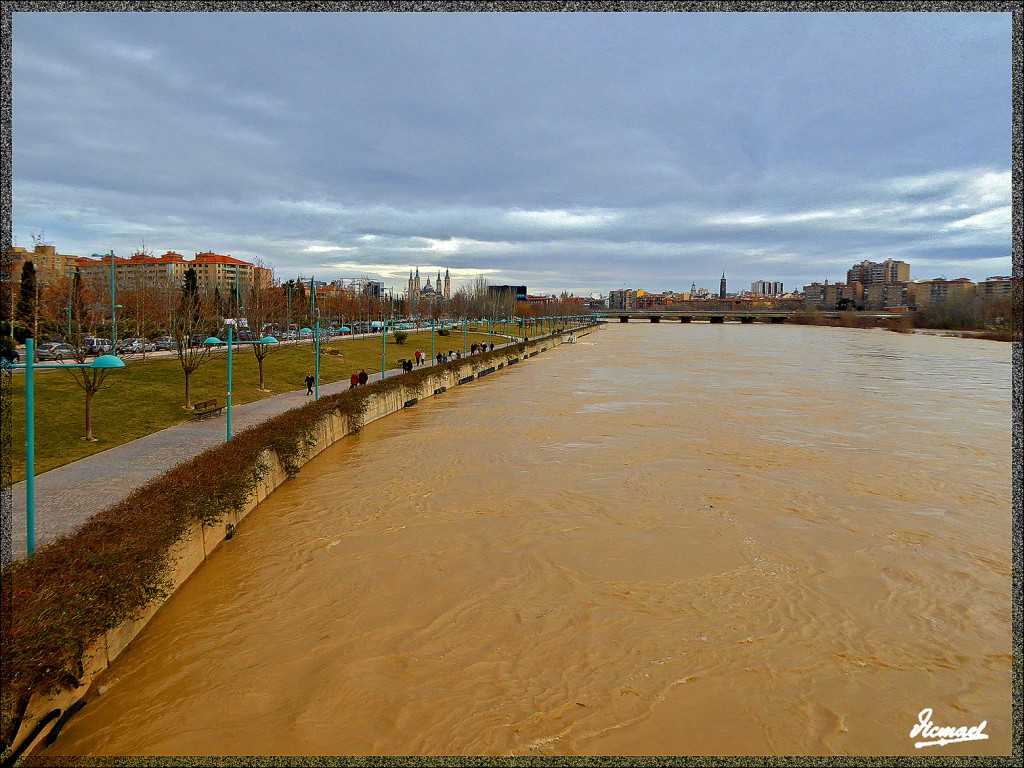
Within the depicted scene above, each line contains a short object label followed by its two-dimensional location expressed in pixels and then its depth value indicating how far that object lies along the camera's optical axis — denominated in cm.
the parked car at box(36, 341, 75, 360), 3097
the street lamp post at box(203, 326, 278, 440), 1856
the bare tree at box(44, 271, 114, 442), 1576
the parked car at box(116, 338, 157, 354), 3171
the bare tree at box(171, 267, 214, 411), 2173
